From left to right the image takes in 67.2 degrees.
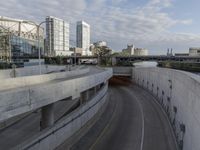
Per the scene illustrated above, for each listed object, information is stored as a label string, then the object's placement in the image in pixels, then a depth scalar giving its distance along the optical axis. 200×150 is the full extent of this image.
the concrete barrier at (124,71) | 49.41
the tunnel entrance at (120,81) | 45.87
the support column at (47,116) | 11.03
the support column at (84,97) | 17.11
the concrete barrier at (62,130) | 9.38
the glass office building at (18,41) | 65.33
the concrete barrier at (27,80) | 9.14
